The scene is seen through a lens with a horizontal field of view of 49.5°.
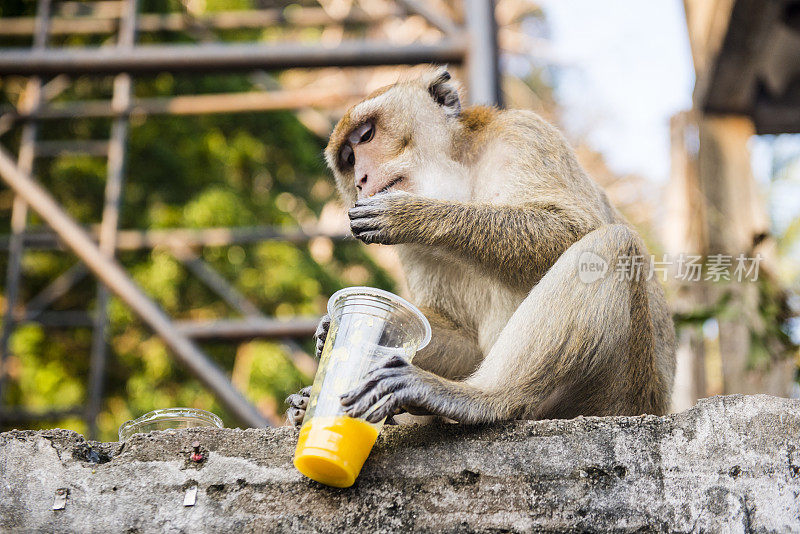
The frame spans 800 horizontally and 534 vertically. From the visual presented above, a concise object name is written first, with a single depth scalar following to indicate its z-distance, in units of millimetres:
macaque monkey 2600
